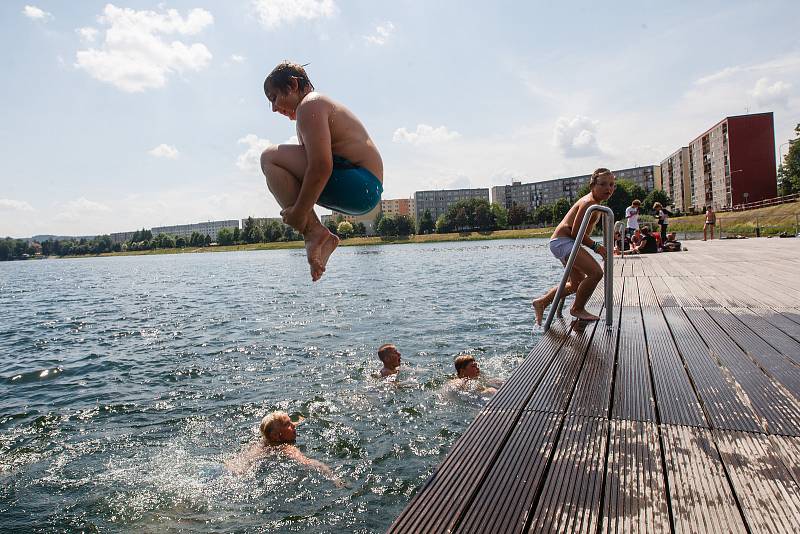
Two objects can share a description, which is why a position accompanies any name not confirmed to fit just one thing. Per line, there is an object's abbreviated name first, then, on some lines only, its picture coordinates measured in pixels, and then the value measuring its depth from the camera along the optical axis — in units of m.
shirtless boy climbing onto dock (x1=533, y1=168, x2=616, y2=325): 6.21
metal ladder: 5.50
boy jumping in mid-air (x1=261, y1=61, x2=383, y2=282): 2.60
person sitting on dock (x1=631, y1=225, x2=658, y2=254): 18.80
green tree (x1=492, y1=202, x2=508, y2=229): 144.91
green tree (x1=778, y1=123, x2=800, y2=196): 68.00
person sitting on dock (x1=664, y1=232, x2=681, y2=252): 18.73
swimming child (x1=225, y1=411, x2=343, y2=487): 6.57
